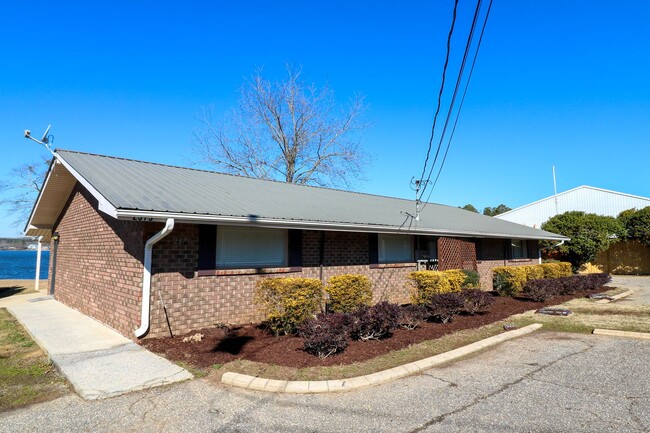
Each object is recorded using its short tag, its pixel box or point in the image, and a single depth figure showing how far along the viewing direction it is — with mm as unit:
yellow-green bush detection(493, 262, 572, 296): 13805
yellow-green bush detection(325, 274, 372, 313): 8961
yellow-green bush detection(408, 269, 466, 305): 10055
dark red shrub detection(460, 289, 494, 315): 9836
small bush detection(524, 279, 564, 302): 12555
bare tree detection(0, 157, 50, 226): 34094
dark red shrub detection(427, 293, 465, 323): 8914
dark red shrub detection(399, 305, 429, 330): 8076
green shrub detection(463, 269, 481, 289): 13273
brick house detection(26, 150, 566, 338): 7324
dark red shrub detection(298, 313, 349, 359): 6121
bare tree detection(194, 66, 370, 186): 27578
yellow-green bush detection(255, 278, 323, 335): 7543
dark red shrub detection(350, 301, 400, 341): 7043
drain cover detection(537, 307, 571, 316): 10320
